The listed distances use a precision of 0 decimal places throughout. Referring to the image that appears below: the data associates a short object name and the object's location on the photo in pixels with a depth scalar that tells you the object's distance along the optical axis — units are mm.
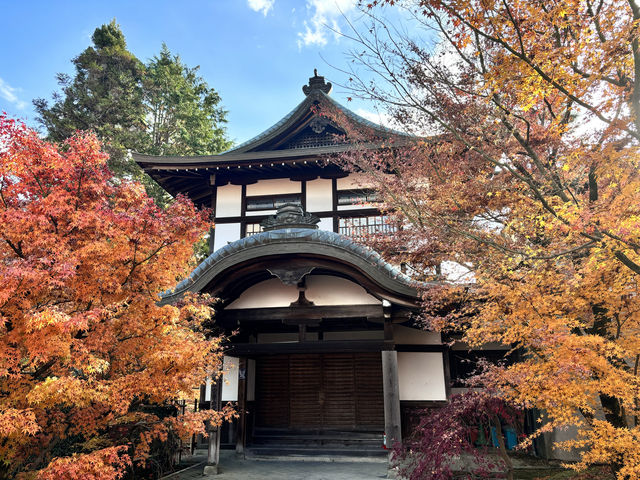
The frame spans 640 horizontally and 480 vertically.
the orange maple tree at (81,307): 4953
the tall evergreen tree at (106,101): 22234
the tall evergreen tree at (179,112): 24953
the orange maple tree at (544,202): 4691
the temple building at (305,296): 9703
